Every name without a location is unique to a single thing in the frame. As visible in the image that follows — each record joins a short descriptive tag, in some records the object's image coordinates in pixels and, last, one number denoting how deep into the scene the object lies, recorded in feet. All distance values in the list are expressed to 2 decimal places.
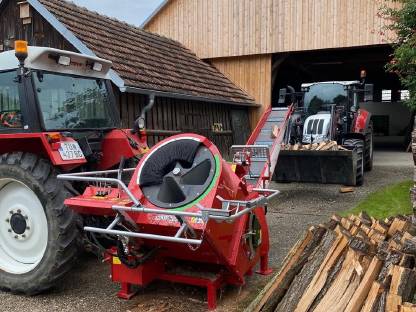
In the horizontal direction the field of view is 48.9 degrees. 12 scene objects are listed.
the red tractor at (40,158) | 12.62
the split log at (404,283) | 9.04
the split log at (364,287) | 9.16
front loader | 27.89
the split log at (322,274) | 10.16
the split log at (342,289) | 9.57
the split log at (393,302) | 8.50
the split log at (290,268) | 11.03
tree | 25.31
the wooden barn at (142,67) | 32.68
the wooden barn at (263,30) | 44.73
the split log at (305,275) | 10.71
